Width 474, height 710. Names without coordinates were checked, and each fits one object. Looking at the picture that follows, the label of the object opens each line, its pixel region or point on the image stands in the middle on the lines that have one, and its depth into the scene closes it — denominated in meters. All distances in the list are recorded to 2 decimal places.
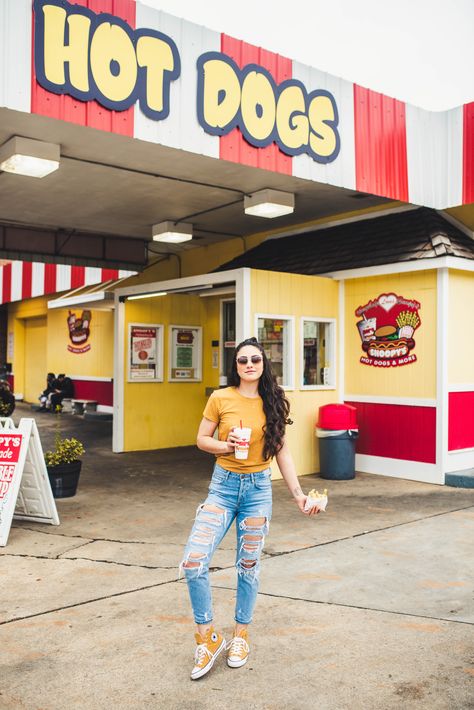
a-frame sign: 6.16
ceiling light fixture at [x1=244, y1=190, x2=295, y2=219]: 9.15
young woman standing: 3.56
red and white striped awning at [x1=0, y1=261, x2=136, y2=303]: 18.17
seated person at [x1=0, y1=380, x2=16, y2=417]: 15.49
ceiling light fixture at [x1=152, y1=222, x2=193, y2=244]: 11.66
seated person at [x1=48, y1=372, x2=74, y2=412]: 19.42
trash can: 9.24
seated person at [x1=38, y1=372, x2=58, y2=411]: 19.80
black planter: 7.92
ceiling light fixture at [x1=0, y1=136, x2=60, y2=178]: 7.06
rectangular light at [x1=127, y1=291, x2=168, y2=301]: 11.13
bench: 18.61
